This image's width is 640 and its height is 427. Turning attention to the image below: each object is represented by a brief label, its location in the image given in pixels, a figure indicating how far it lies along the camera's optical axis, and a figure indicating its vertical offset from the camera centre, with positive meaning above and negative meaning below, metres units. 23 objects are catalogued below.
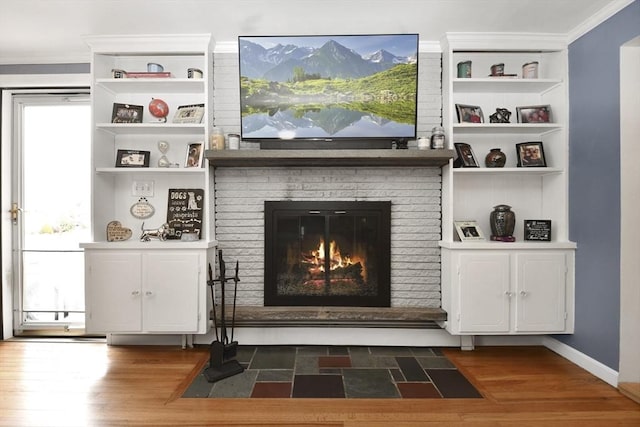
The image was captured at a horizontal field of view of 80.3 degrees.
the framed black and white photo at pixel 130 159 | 3.11 +0.42
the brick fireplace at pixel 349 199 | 3.17 +0.02
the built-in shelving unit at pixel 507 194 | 2.87 +0.14
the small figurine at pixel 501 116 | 3.04 +0.76
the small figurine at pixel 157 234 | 3.07 -0.20
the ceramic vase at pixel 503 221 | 2.97 -0.08
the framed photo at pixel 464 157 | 3.00 +0.43
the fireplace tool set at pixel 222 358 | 2.52 -1.04
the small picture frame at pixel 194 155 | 3.06 +0.45
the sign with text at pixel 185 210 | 3.17 +0.00
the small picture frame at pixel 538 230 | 2.96 -0.15
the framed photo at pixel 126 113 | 3.08 +0.79
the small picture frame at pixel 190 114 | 3.08 +0.79
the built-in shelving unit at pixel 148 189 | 2.91 +0.18
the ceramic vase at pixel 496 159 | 3.03 +0.42
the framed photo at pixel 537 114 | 3.00 +0.77
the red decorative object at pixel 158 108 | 3.09 +0.83
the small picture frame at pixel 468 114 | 3.02 +0.78
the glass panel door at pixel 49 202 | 3.43 +0.07
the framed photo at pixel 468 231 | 2.99 -0.16
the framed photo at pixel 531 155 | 2.99 +0.45
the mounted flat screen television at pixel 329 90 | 2.85 +0.93
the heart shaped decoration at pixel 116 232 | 3.08 -0.18
